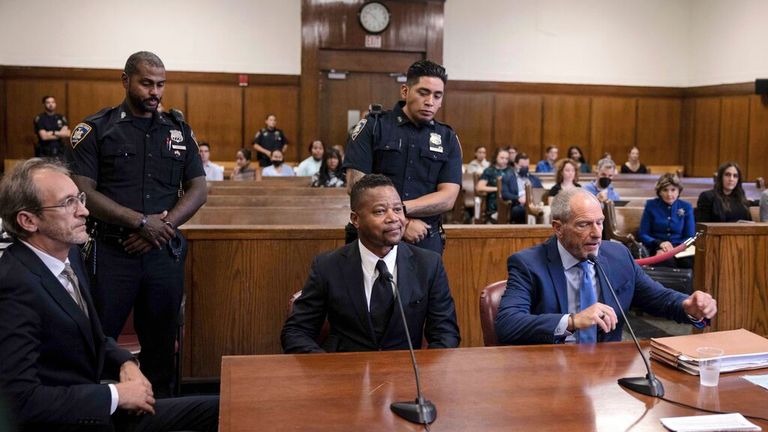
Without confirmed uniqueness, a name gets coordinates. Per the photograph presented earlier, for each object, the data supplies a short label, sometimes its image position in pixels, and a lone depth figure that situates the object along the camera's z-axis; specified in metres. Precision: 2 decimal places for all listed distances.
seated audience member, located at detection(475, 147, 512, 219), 10.45
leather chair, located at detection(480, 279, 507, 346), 2.70
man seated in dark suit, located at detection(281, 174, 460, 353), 2.55
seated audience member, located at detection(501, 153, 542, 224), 9.27
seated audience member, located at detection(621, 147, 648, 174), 13.41
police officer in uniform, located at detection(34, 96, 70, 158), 12.34
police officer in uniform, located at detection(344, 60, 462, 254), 3.38
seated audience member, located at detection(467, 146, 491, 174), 13.28
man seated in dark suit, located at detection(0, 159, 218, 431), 1.91
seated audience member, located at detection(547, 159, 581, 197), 7.92
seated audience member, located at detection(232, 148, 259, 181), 11.09
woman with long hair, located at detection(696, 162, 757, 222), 6.71
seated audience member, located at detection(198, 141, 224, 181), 10.24
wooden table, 1.74
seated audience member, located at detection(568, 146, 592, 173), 13.58
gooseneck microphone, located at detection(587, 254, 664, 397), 1.95
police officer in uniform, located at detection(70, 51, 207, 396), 3.08
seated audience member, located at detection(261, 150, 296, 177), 11.06
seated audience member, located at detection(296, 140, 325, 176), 11.05
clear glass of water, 2.04
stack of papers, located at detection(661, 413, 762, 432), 1.70
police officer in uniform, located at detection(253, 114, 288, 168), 13.22
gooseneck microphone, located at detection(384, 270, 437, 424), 1.73
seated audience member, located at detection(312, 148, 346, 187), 9.16
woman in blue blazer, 6.23
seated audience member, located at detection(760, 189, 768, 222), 6.09
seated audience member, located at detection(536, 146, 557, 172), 13.58
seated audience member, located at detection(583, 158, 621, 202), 7.96
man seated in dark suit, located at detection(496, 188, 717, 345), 2.63
